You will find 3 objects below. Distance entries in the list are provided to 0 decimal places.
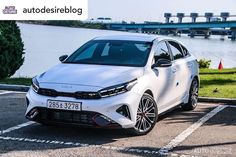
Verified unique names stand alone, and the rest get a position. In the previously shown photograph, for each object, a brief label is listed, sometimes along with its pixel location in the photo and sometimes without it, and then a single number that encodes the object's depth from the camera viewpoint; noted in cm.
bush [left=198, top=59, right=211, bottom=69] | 2373
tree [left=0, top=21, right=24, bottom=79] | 1434
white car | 672
